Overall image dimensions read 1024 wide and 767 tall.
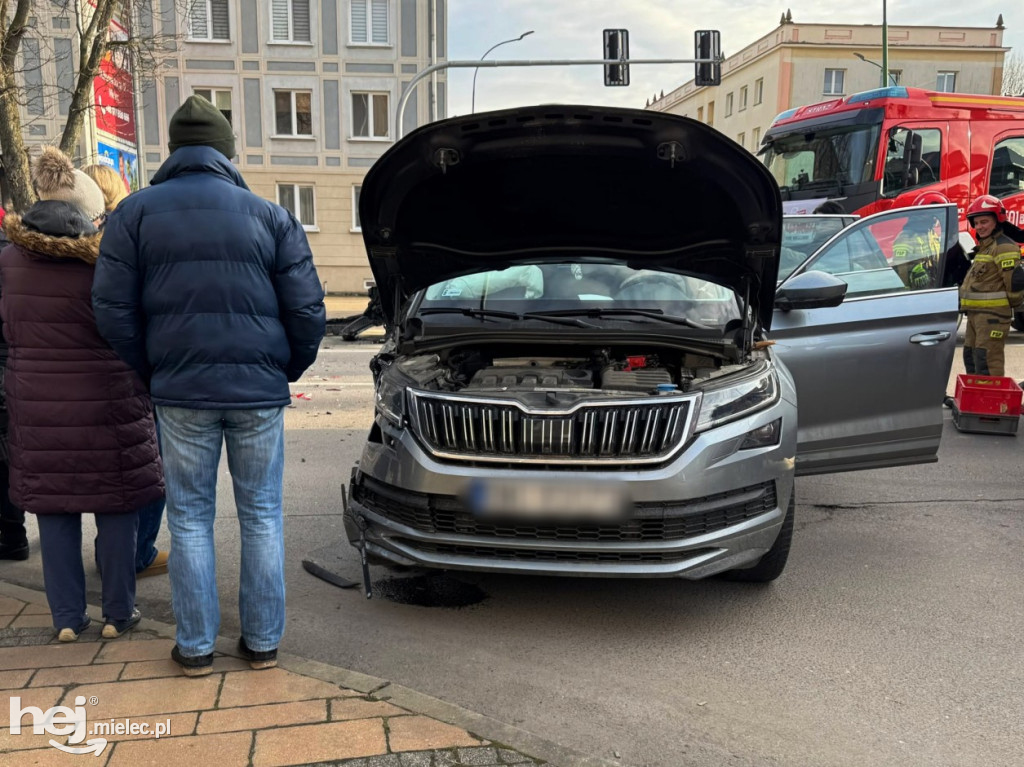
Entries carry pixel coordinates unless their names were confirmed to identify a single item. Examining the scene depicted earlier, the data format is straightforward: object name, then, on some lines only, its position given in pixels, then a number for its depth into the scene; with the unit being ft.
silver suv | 10.77
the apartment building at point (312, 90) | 88.94
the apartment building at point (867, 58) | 141.28
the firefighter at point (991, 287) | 25.48
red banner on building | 50.21
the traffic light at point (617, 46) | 54.70
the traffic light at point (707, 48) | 54.39
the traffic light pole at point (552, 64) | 54.03
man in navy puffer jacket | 9.05
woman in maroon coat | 10.10
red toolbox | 23.39
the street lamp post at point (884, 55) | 81.45
